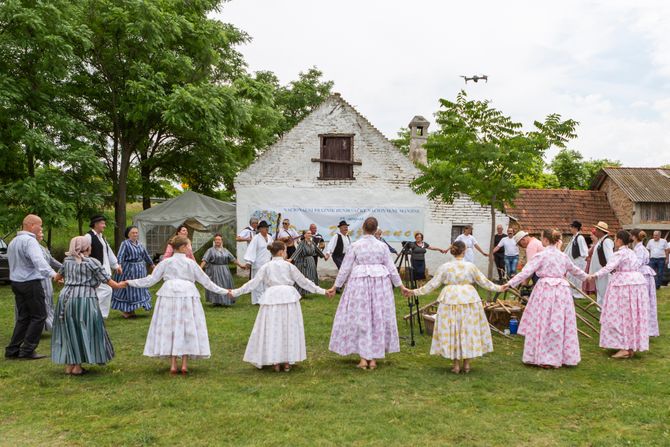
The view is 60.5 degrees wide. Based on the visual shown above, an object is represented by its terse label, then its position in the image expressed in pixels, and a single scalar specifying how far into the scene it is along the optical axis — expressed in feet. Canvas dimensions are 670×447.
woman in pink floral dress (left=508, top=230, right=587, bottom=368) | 24.40
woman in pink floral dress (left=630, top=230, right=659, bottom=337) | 30.99
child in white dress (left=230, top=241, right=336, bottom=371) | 23.26
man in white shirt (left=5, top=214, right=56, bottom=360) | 24.53
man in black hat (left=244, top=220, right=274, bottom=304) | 40.75
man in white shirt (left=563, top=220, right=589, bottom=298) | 40.88
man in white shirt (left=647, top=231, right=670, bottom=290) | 55.11
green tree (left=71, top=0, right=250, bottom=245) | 56.80
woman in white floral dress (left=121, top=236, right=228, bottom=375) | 22.50
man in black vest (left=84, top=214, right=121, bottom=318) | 30.25
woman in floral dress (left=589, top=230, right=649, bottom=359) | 26.78
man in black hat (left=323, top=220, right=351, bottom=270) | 48.68
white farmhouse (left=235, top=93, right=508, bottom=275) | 61.26
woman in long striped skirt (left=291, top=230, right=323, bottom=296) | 46.21
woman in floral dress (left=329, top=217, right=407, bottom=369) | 24.23
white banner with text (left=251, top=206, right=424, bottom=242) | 61.05
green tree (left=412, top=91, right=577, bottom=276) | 40.65
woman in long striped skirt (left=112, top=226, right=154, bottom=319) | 36.47
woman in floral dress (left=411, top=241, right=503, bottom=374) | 23.21
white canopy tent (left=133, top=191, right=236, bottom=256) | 64.28
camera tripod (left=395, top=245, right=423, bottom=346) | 28.58
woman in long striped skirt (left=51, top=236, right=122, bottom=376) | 22.07
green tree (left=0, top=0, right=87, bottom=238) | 50.29
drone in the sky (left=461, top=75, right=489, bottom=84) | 50.85
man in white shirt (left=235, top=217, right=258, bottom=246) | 46.11
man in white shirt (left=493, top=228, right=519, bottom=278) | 54.13
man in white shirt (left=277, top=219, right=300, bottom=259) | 46.65
